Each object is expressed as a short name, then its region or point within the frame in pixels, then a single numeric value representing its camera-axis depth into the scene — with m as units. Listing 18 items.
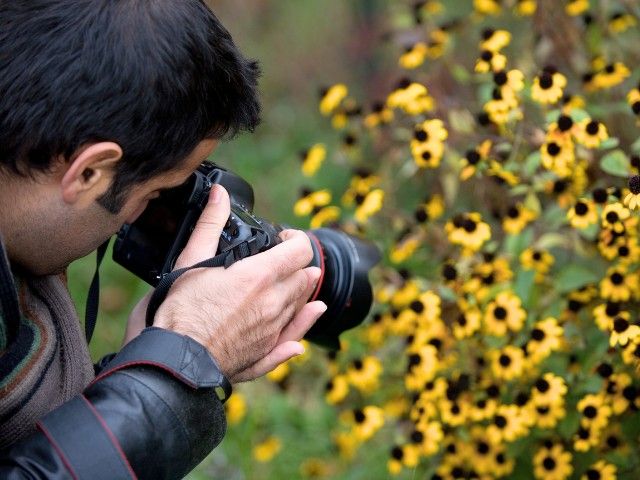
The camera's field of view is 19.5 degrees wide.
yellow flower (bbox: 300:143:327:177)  4.10
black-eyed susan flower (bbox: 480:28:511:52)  3.57
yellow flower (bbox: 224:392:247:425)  4.22
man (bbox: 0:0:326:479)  2.39
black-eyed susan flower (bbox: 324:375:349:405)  3.91
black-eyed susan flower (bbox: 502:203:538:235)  3.59
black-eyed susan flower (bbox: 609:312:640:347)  2.95
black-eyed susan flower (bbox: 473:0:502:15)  4.10
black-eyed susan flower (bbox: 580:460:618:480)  3.19
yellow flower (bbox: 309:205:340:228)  3.93
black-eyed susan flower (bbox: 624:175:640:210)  2.85
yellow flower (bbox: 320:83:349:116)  4.11
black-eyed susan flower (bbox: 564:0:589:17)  3.83
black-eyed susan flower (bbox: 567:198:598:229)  3.23
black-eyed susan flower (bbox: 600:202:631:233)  3.01
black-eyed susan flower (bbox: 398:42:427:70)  4.04
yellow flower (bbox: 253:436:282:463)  4.38
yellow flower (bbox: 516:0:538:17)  3.99
